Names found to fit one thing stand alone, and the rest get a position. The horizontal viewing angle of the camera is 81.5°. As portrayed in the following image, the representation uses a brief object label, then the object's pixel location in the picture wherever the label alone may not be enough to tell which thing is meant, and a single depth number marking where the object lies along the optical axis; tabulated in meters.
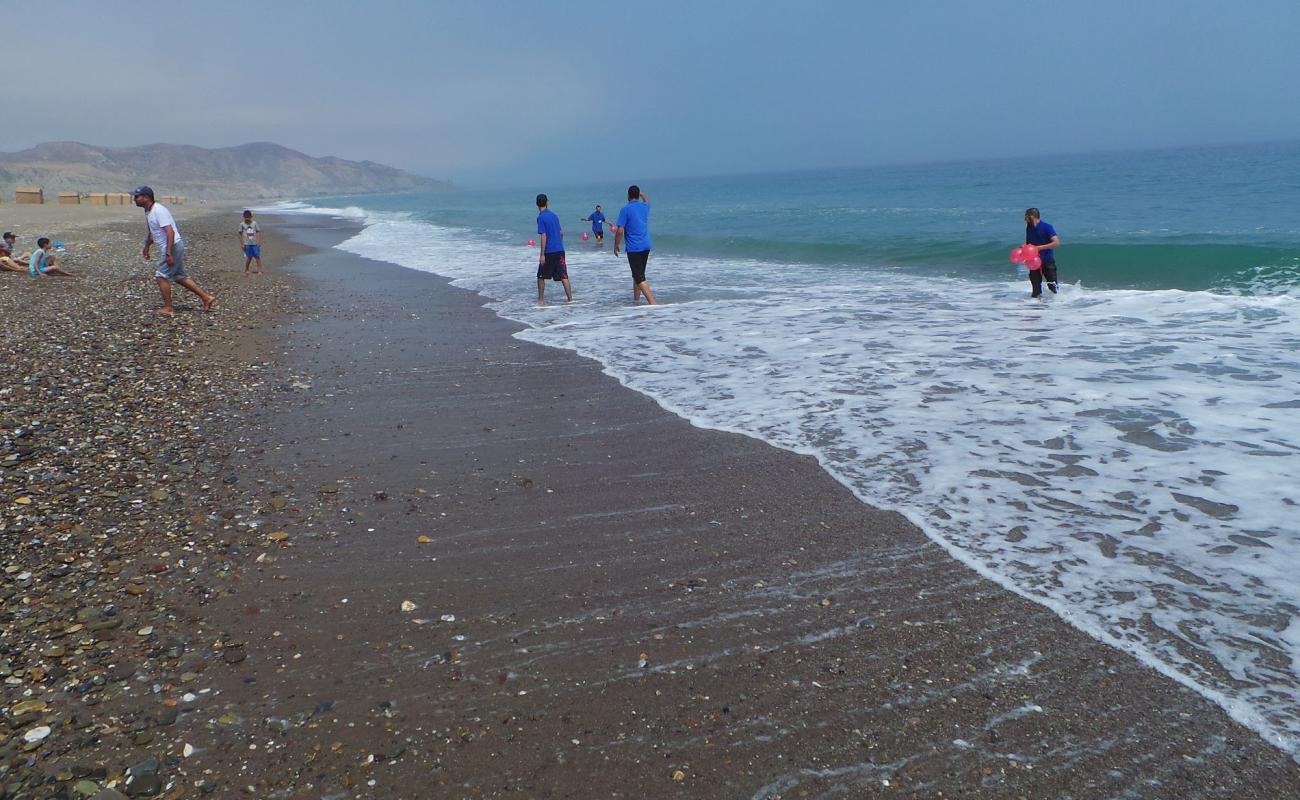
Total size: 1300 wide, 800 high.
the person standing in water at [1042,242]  11.90
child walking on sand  16.55
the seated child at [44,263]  15.09
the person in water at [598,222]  21.05
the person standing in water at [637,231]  12.04
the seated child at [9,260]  15.50
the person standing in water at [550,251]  12.40
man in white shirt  10.37
